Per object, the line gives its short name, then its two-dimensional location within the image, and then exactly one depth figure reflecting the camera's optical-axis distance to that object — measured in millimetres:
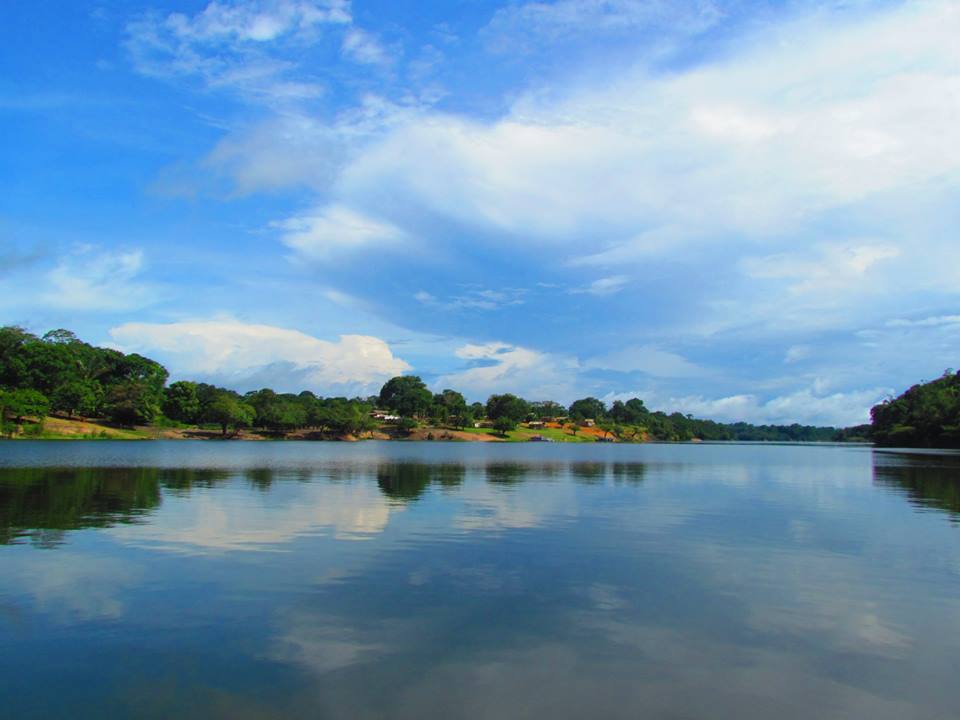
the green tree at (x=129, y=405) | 137625
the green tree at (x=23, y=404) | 106312
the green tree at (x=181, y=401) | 152500
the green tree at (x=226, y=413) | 146625
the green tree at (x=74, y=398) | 124562
